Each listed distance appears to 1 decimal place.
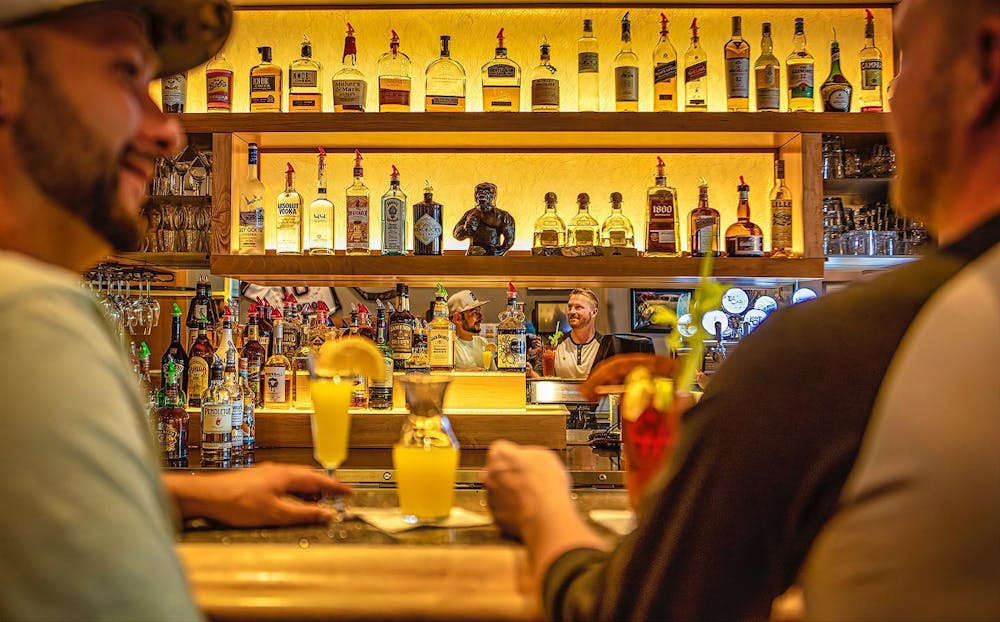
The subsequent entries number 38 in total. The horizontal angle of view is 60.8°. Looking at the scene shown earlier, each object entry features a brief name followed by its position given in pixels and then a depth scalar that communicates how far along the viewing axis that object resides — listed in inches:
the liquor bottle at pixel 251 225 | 115.4
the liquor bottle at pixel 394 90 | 116.8
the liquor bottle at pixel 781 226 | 115.1
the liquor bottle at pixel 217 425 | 104.5
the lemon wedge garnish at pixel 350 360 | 56.9
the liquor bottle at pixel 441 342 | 116.4
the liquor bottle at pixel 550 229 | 117.6
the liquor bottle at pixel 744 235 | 112.5
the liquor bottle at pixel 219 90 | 118.9
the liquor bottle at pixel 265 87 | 118.3
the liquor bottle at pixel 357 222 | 117.3
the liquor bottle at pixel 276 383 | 116.6
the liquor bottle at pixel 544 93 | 115.6
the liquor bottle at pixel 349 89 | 116.0
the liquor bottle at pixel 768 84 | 115.8
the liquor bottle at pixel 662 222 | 115.0
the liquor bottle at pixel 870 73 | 118.4
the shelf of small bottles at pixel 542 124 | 111.4
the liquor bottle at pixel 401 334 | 117.3
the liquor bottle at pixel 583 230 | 120.9
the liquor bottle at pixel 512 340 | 119.3
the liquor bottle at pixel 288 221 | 118.7
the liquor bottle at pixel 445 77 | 118.9
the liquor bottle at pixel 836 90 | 116.2
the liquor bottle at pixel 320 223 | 119.0
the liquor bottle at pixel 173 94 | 118.8
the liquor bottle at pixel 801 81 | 116.7
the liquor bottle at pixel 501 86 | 116.7
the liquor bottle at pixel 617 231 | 120.3
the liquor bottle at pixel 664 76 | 118.1
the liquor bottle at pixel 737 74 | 116.2
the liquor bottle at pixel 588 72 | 118.1
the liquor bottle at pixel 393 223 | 116.2
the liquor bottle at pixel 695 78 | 117.7
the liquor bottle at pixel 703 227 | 116.0
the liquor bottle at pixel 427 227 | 115.0
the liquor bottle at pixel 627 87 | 116.6
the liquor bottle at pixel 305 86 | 116.9
